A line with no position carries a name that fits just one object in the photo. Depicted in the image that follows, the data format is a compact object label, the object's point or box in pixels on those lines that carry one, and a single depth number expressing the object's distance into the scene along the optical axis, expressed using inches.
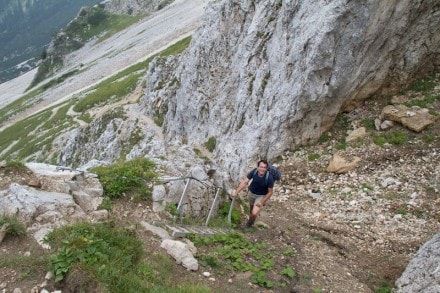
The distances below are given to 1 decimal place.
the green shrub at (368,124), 837.2
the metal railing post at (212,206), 584.4
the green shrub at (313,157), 833.5
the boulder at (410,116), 779.4
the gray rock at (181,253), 402.6
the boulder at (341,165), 772.6
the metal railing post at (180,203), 527.5
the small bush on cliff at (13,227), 391.5
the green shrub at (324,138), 869.2
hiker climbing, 568.4
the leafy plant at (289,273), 453.7
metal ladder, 470.3
